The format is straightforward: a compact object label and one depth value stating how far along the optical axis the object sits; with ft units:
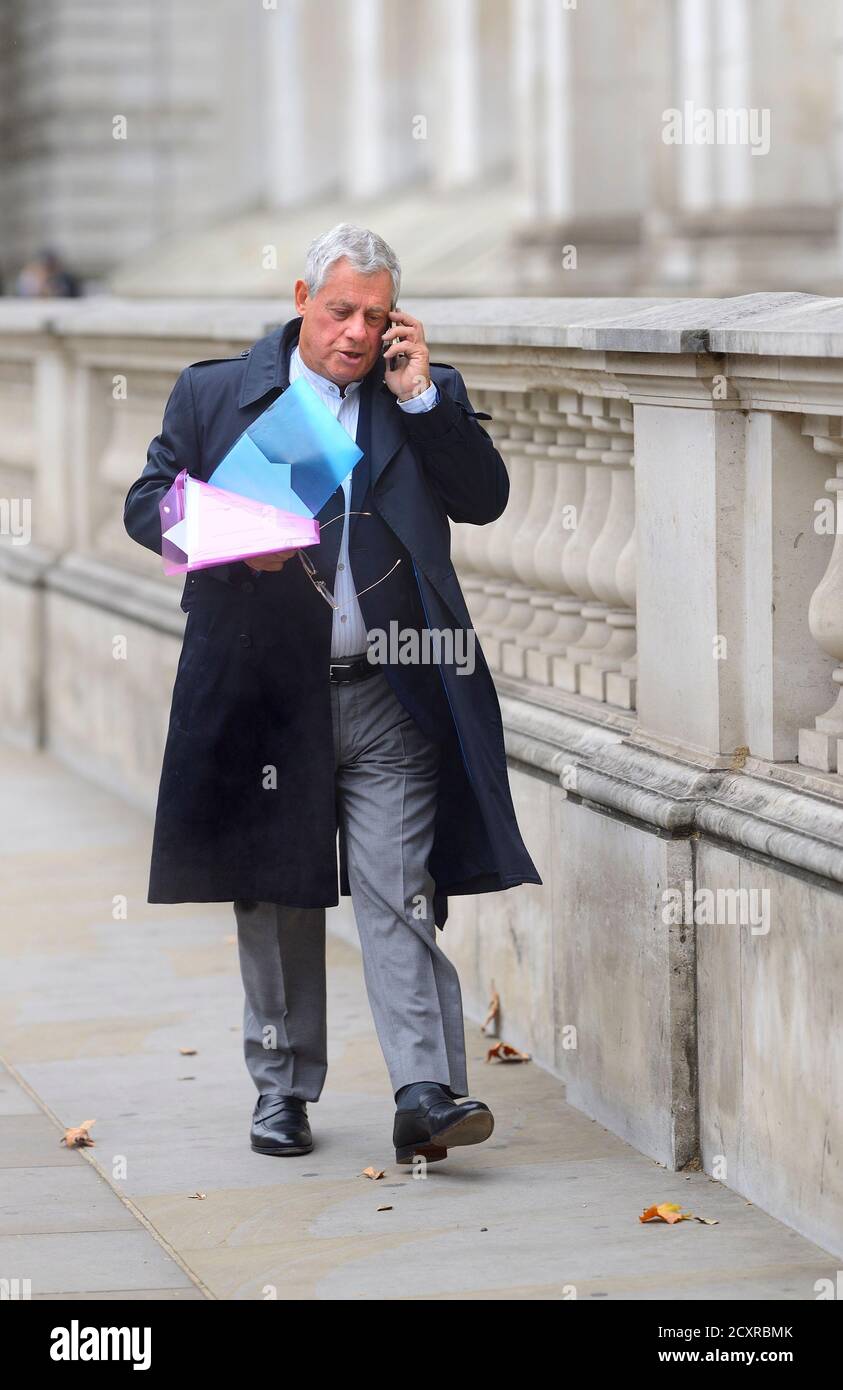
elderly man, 33.27
